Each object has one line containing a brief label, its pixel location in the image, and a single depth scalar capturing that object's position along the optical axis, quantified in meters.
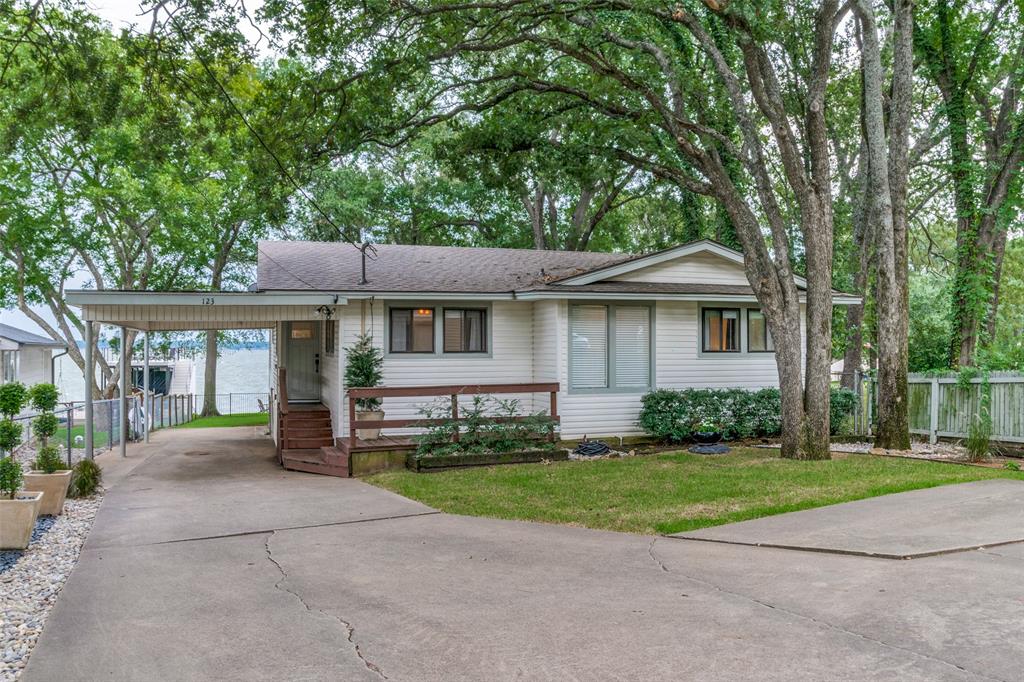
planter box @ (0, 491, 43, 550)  6.54
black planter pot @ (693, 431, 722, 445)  13.26
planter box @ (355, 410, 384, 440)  11.98
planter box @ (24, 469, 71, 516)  8.02
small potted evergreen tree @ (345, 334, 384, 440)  12.03
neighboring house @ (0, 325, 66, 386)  23.12
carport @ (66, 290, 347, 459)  10.84
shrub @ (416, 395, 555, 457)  11.26
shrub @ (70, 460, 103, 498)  9.30
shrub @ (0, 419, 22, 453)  7.68
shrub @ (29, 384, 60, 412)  9.64
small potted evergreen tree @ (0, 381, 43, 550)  6.54
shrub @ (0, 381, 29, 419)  8.39
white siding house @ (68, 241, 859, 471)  12.82
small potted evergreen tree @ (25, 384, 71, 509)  8.04
